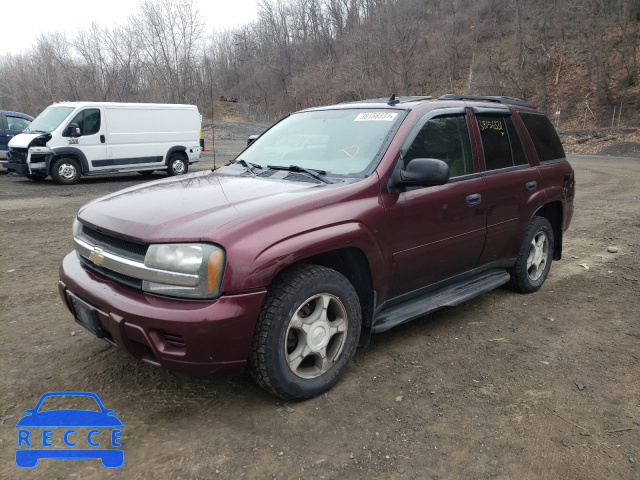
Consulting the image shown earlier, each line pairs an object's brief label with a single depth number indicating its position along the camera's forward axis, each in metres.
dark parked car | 13.85
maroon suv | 2.44
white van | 12.11
